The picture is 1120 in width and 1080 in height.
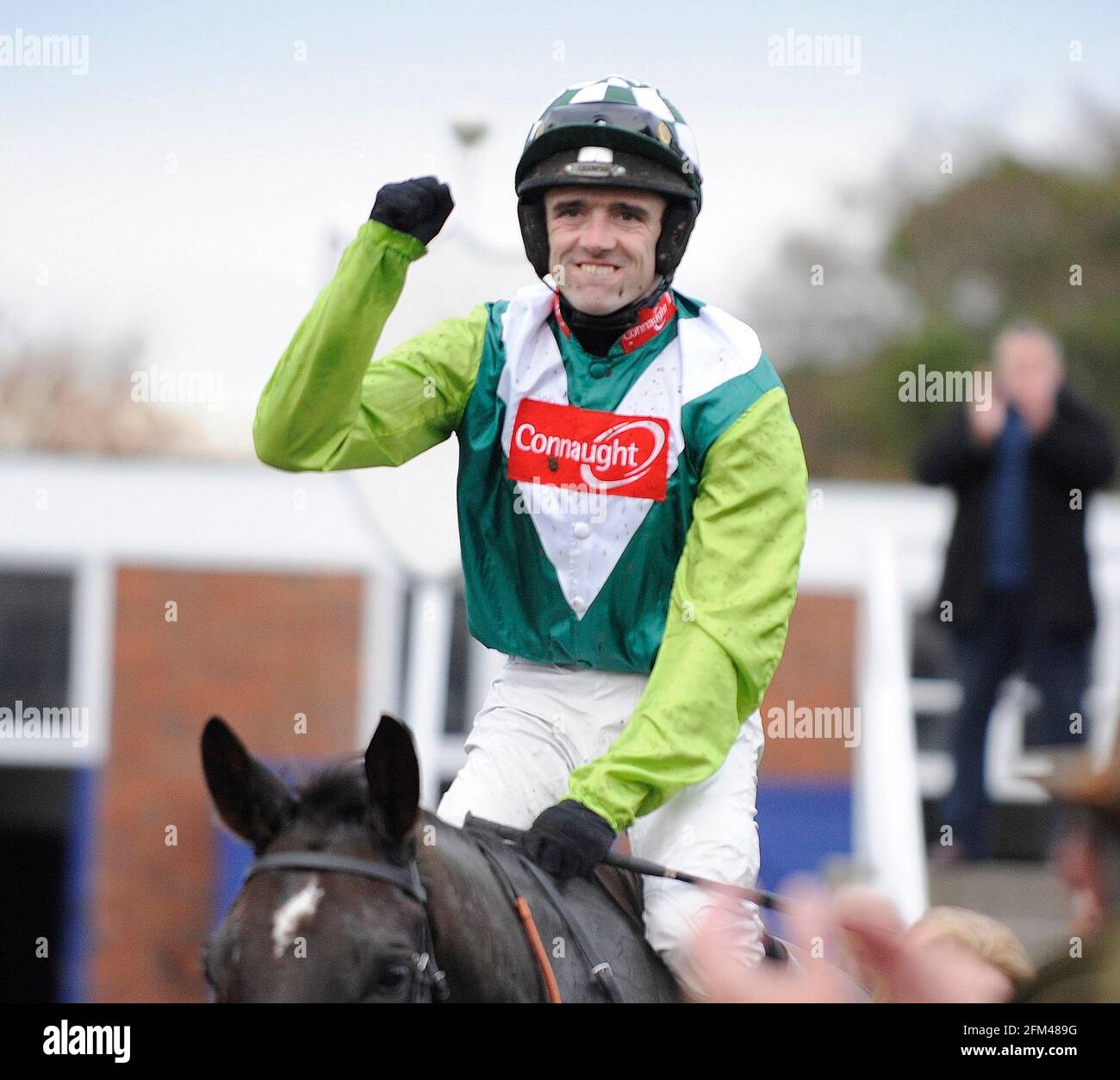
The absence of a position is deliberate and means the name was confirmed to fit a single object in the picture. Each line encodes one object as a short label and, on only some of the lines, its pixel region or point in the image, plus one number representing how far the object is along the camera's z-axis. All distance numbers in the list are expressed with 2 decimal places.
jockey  3.29
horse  2.57
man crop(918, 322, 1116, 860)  6.96
